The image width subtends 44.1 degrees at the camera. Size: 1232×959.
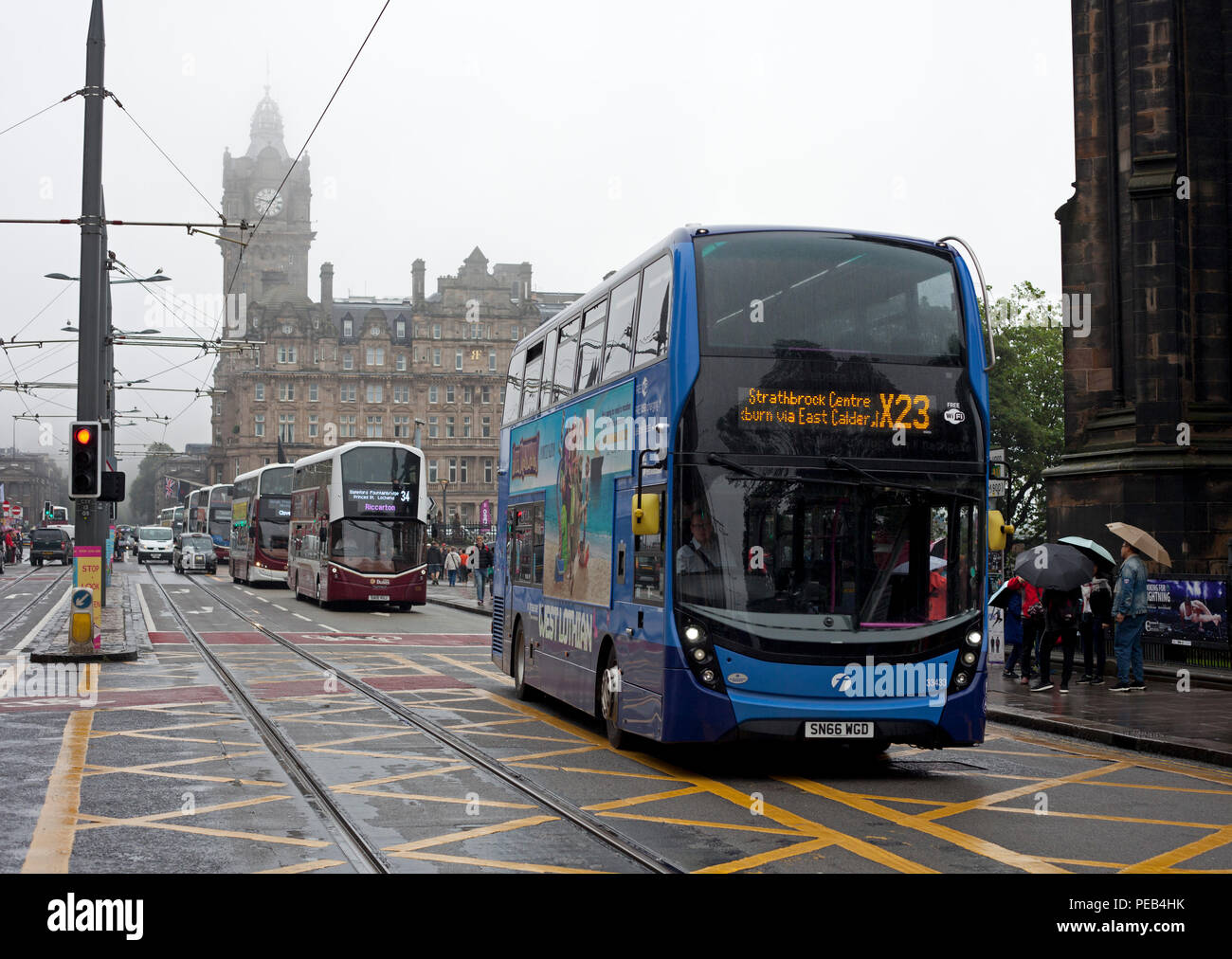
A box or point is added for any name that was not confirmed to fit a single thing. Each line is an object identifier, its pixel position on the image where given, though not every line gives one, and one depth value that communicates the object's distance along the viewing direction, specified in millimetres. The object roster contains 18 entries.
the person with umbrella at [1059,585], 17172
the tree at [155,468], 184500
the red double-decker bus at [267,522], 49875
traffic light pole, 20922
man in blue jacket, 17516
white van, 90125
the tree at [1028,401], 65438
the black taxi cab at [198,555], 69562
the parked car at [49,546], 79812
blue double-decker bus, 10852
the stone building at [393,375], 122312
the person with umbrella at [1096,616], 19100
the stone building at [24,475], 188250
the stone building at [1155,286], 22828
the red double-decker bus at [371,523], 35875
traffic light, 19706
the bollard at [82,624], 20438
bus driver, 10953
